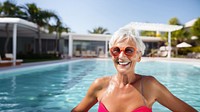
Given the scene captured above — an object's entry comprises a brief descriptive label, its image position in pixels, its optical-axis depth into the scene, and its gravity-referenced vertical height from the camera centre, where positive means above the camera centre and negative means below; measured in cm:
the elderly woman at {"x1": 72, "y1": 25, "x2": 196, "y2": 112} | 134 -23
